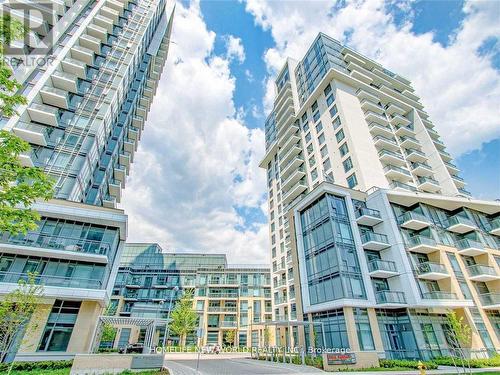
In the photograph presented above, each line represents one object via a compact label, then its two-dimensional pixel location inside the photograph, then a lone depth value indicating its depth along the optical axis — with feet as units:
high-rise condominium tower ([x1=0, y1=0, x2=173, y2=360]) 72.90
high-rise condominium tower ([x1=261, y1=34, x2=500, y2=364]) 83.56
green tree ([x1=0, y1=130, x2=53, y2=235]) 34.27
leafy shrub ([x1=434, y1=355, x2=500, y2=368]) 73.26
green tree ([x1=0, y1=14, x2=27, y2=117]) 35.26
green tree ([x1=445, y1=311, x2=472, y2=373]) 67.87
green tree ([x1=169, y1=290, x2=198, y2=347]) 150.51
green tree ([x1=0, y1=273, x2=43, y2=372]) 43.66
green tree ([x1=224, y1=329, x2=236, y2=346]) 187.97
